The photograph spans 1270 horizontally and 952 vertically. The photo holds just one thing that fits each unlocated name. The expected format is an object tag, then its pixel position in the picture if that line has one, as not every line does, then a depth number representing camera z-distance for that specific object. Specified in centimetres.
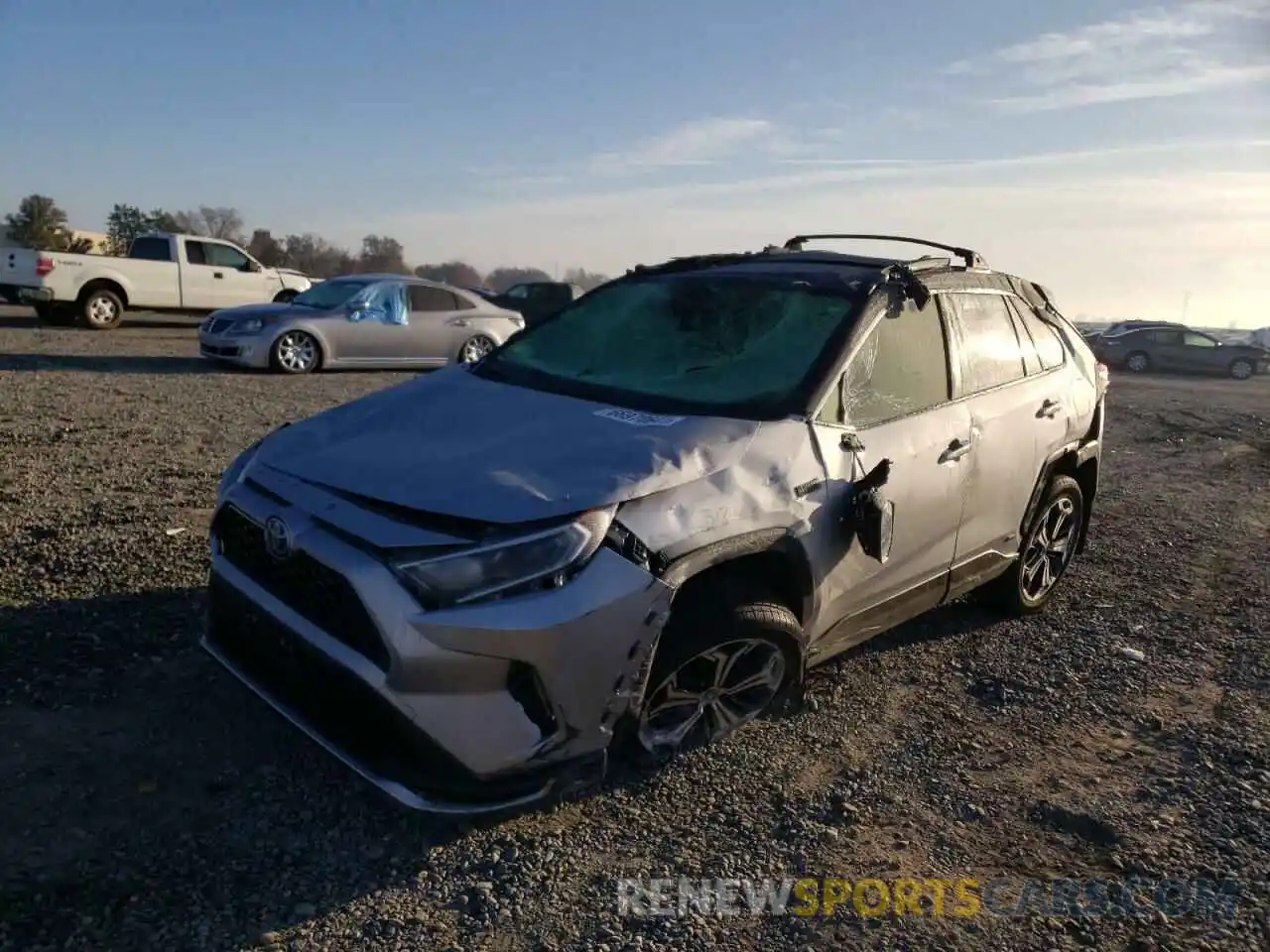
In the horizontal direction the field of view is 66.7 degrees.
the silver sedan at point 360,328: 1278
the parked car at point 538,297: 2641
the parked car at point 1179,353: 2741
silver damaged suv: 265
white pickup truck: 1650
